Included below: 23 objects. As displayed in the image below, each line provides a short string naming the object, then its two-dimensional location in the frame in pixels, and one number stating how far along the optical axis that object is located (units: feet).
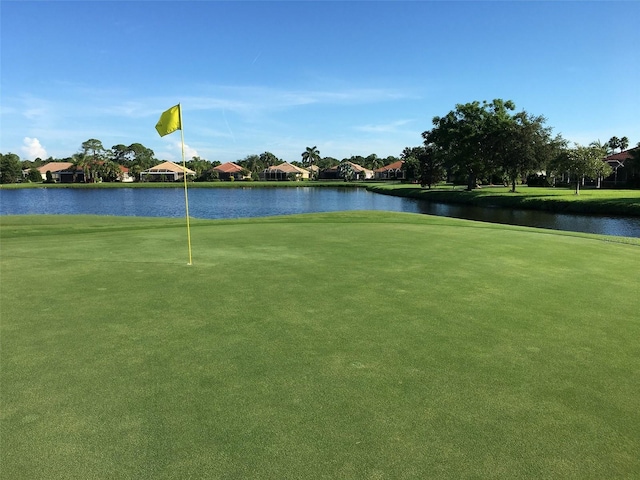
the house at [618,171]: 205.98
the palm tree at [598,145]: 142.63
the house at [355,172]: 476.13
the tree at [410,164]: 327.67
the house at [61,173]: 416.67
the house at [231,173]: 453.99
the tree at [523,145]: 170.19
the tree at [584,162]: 139.54
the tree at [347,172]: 453.99
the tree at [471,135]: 189.97
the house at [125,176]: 414.82
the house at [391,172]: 461.78
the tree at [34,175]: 398.83
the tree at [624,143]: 374.63
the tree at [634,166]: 182.16
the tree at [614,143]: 380.78
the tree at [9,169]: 376.07
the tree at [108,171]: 403.34
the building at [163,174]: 430.20
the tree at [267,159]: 539.41
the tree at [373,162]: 536.05
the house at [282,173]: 453.99
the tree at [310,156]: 540.11
